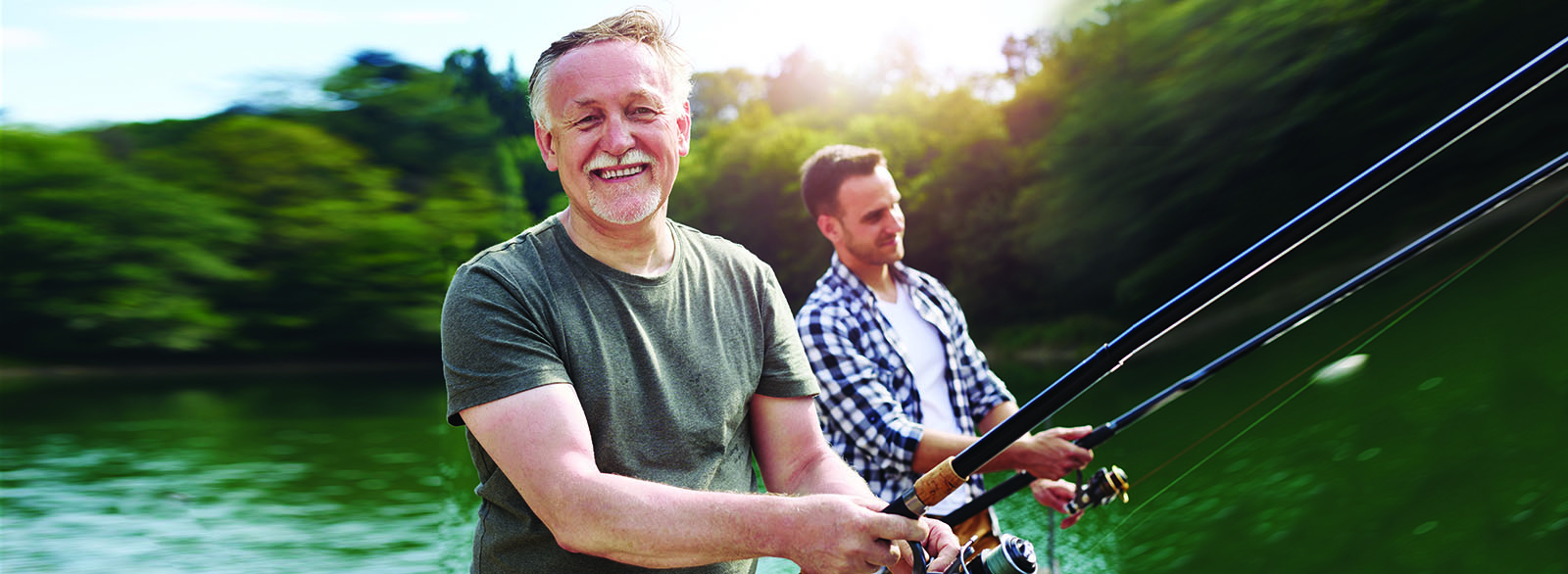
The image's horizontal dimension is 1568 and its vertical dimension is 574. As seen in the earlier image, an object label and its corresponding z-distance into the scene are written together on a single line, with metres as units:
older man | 0.97
